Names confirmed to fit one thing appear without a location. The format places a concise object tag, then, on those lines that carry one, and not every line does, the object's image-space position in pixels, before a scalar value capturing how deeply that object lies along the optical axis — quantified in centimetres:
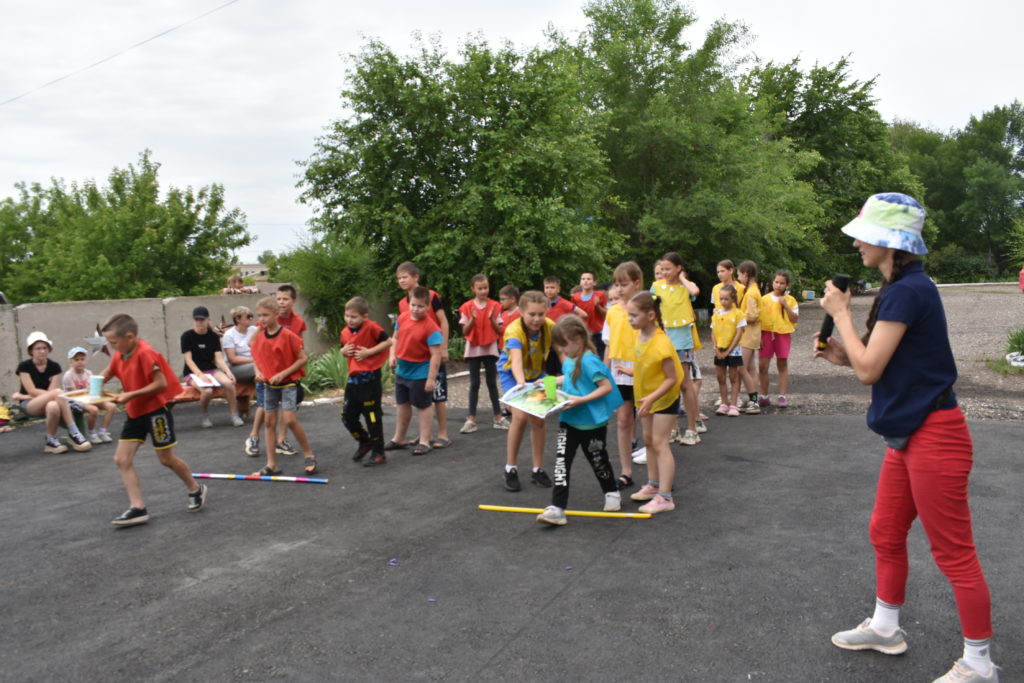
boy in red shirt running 580
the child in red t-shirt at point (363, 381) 759
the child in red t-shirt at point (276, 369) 728
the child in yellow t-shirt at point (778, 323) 937
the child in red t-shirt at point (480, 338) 916
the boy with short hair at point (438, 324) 809
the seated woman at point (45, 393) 901
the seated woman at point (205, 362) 1009
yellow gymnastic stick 546
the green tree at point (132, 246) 1861
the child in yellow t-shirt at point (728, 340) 898
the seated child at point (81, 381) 941
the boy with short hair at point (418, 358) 797
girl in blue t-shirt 534
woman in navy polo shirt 302
